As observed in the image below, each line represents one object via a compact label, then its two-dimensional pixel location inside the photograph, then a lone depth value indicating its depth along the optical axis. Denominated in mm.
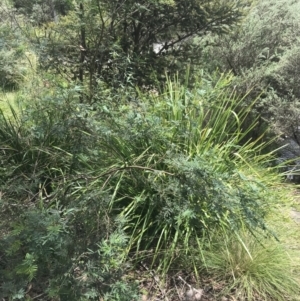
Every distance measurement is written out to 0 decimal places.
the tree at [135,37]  3188
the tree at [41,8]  3379
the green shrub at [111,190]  1659
